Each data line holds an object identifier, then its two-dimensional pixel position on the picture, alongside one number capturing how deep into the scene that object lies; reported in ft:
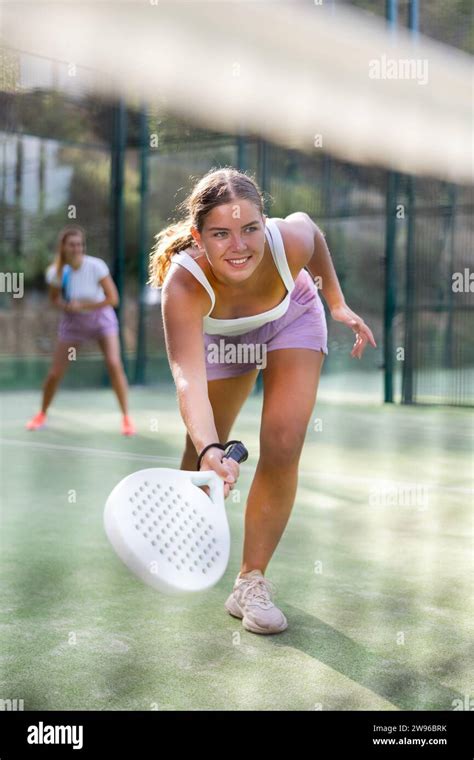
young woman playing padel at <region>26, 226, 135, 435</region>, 28.41
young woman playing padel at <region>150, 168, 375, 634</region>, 13.55
